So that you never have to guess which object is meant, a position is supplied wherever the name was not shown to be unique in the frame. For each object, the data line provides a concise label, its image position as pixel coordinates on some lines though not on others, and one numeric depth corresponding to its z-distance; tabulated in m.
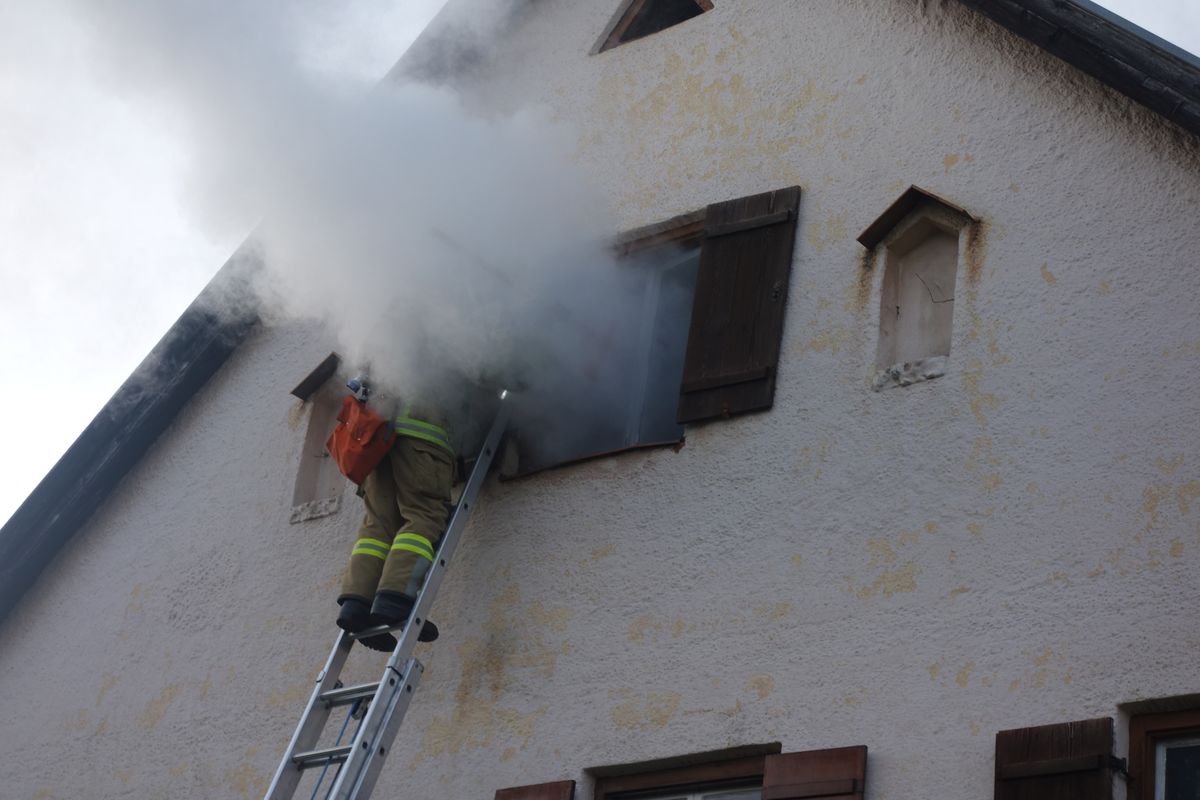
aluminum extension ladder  6.51
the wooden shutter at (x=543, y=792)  6.55
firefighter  7.07
